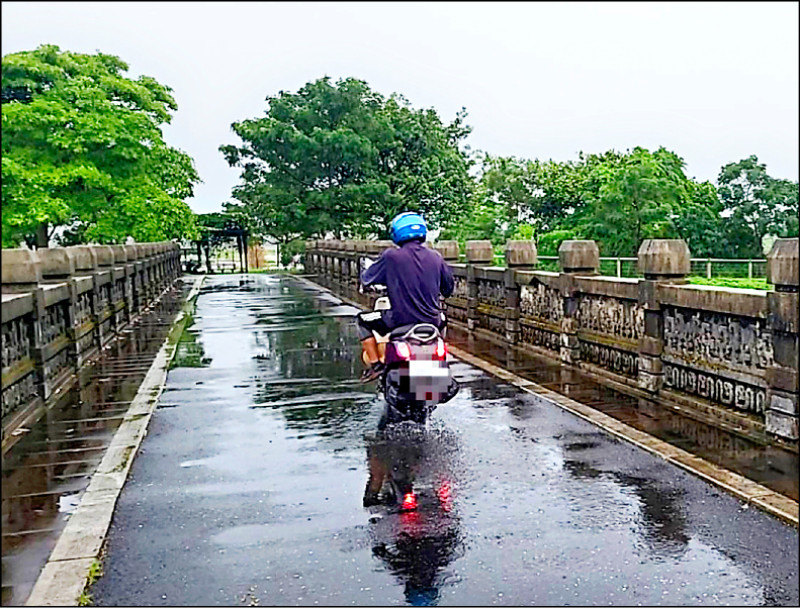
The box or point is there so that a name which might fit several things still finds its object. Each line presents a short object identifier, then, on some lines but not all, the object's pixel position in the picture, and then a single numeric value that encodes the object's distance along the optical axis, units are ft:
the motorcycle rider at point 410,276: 27.40
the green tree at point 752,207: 91.76
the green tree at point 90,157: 30.80
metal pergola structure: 157.79
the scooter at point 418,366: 26.53
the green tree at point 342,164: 127.34
